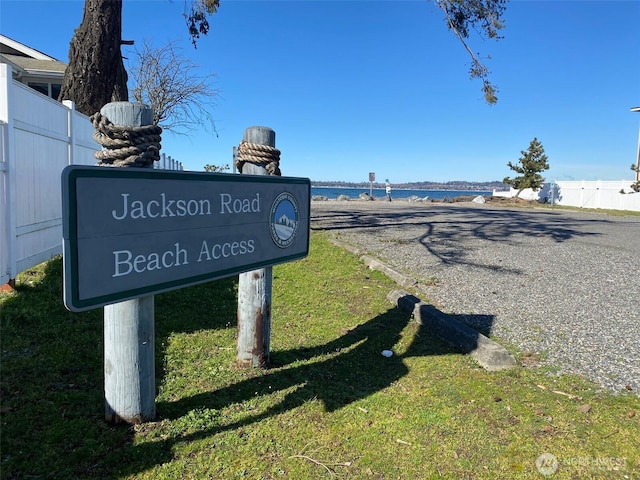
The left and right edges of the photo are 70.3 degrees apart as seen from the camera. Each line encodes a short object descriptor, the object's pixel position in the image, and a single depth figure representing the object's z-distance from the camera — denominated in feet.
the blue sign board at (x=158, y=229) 6.36
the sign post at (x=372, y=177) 118.73
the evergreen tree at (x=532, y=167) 124.57
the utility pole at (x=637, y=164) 91.88
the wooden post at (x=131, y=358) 8.54
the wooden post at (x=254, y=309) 11.91
